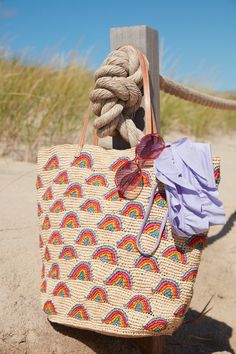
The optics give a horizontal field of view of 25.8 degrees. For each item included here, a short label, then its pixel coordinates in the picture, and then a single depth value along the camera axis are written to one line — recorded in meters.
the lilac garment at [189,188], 1.38
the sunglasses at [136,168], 1.43
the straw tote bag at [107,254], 1.41
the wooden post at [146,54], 1.70
